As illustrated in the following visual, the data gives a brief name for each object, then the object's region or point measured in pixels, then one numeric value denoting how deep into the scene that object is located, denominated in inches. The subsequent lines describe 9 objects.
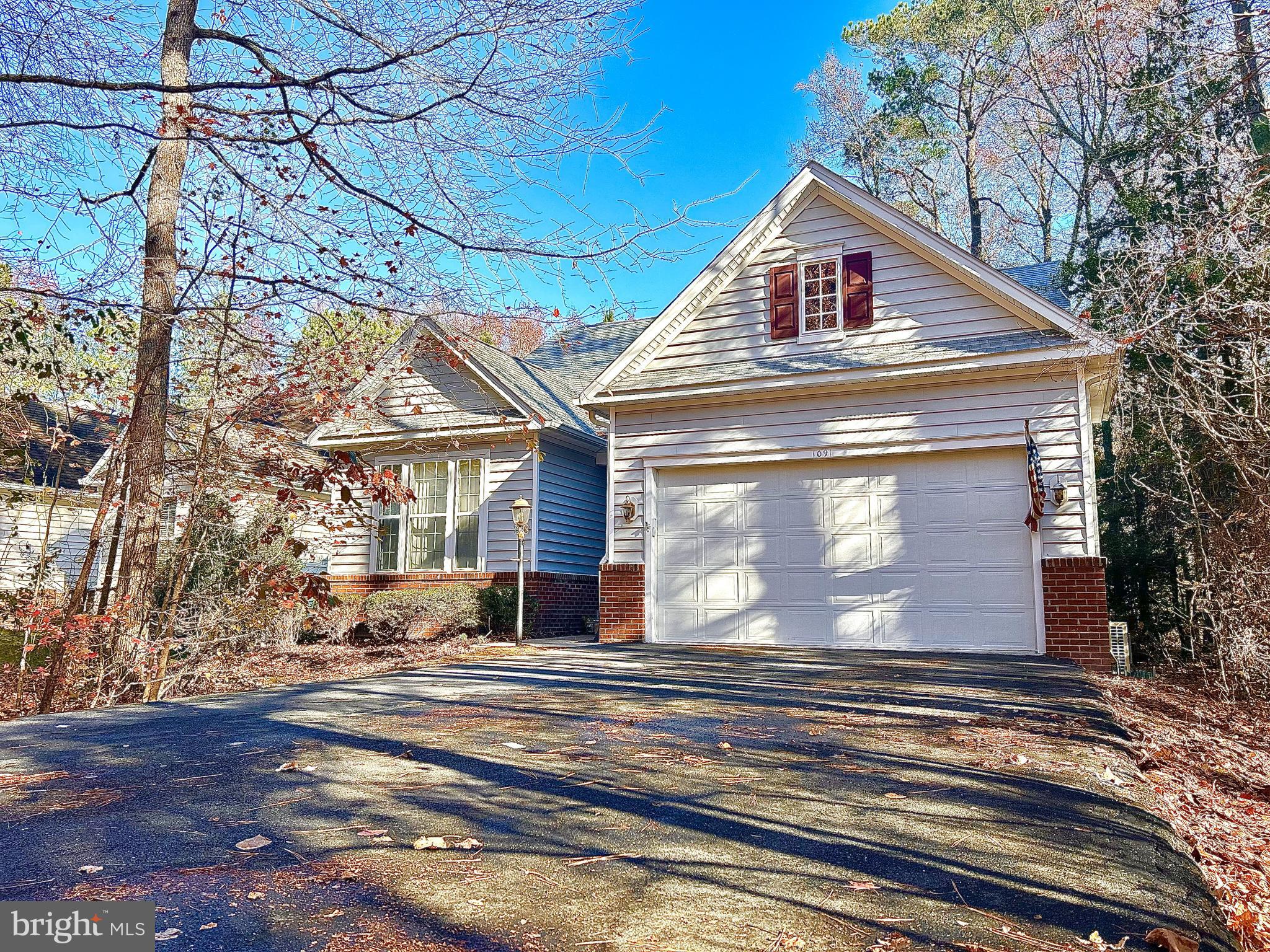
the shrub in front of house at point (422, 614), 509.7
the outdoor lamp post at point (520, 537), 474.9
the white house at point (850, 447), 382.9
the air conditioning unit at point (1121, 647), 394.6
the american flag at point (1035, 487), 367.6
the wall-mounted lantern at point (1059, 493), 375.6
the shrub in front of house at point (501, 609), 518.0
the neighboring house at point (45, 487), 276.7
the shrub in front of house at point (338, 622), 509.4
